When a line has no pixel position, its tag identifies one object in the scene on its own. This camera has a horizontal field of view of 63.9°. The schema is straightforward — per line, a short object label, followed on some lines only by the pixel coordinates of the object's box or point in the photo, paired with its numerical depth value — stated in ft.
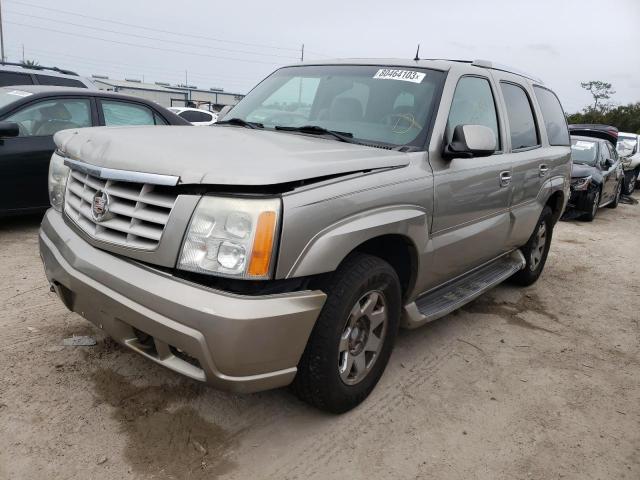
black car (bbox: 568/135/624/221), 30.53
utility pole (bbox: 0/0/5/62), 124.17
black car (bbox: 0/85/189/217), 16.66
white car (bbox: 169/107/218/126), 48.59
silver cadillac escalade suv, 6.66
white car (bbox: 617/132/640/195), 44.74
